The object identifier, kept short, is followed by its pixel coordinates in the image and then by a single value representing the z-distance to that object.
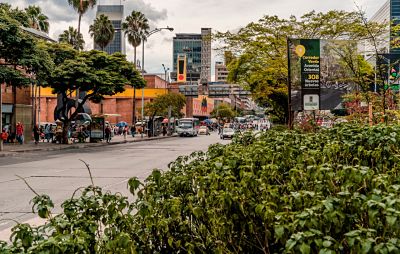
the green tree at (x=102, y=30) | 56.14
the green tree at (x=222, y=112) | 134.00
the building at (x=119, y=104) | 80.44
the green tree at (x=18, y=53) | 26.36
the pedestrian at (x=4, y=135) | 31.78
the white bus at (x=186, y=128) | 65.00
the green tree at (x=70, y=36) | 63.53
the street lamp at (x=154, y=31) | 53.31
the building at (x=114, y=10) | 180.00
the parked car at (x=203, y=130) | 77.75
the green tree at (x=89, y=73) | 35.31
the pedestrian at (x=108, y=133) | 42.91
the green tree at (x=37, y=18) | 57.38
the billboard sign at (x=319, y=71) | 14.77
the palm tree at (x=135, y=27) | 63.84
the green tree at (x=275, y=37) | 25.08
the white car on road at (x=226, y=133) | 53.56
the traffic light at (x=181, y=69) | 94.44
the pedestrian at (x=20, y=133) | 36.19
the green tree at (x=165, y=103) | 73.56
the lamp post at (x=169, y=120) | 69.06
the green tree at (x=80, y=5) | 44.97
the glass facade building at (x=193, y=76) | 163.25
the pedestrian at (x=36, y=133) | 37.03
